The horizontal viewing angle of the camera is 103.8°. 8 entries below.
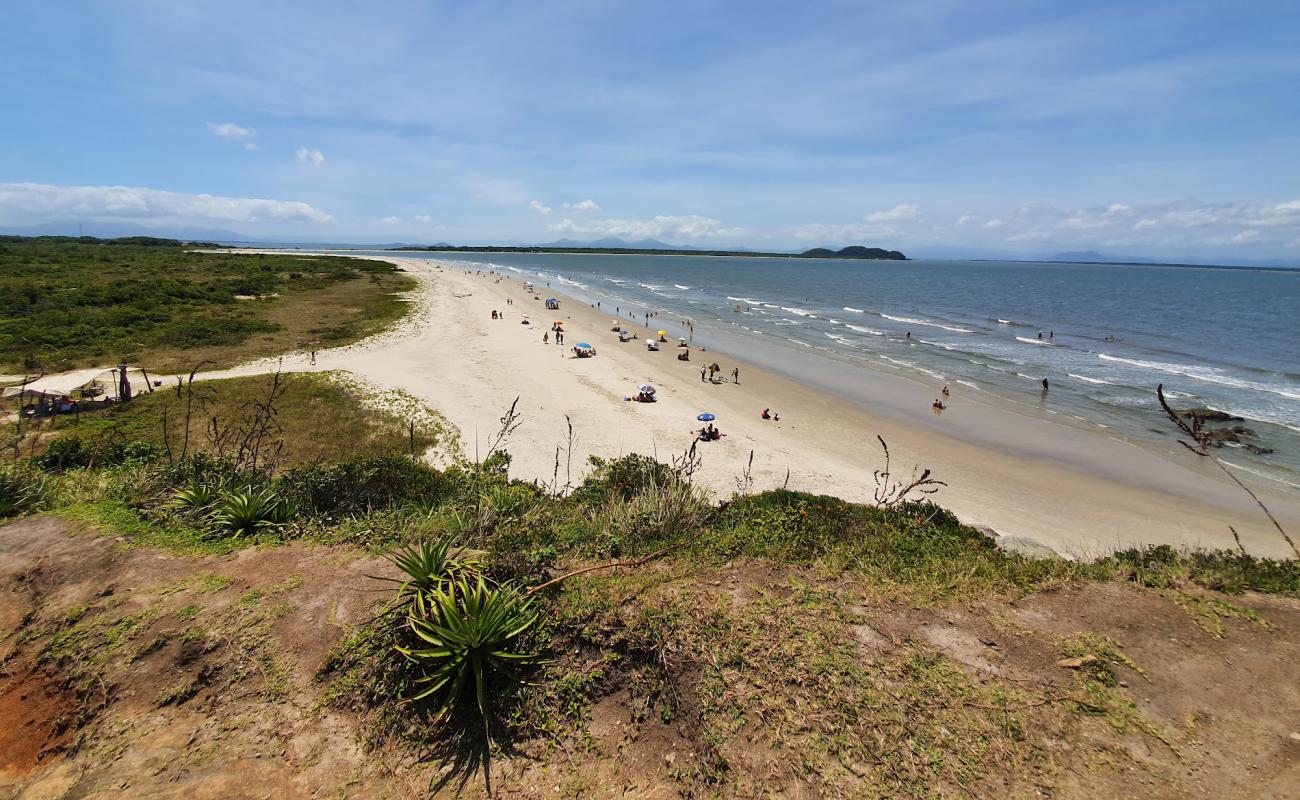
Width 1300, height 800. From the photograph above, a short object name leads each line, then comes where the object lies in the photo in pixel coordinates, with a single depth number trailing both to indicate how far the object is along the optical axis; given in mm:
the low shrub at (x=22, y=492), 7730
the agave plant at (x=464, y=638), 4645
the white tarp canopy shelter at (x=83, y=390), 18125
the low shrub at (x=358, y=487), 8516
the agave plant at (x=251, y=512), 7383
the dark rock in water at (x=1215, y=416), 24883
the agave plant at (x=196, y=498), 7699
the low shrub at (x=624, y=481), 10211
